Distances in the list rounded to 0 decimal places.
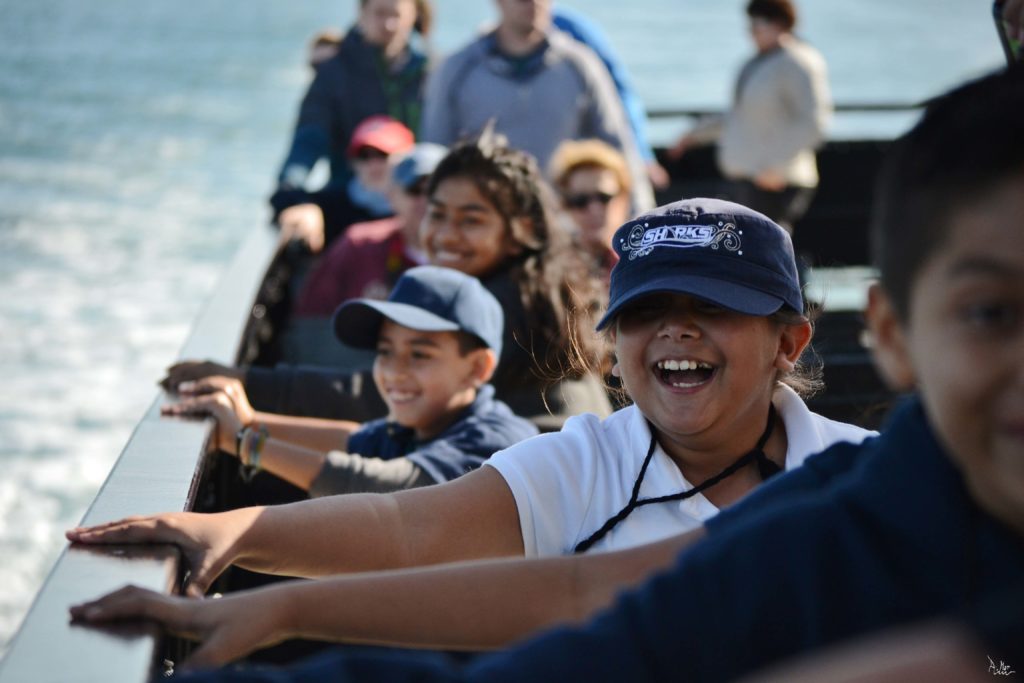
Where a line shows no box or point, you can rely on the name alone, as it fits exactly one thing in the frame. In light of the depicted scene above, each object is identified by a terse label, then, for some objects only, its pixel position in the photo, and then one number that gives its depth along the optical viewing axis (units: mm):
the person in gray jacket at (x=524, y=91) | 10187
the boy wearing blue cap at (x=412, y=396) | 5191
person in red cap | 10055
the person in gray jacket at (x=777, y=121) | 13914
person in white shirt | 3160
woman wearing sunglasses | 8969
